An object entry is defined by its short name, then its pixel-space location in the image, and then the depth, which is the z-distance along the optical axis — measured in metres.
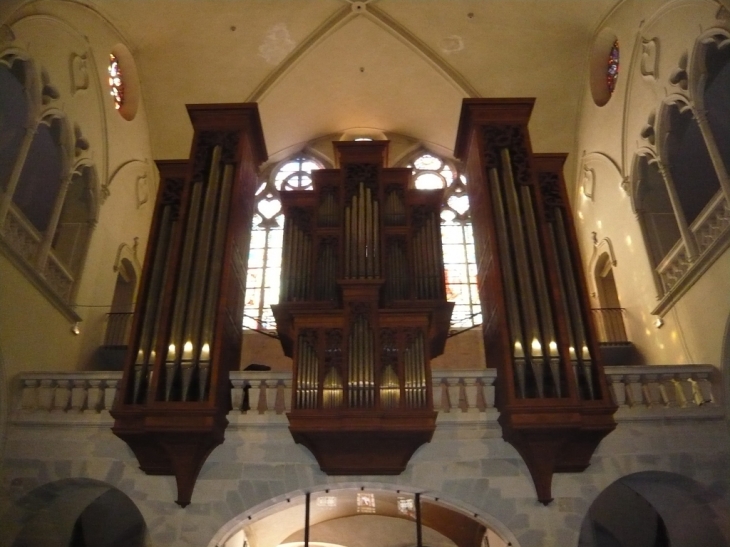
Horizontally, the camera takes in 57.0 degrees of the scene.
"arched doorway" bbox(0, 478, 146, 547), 7.65
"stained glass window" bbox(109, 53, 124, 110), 12.88
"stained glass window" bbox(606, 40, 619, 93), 12.69
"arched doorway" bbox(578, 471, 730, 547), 7.54
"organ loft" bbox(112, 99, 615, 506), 7.12
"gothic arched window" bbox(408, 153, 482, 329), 14.24
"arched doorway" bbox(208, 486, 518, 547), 7.40
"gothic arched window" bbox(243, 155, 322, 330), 14.38
